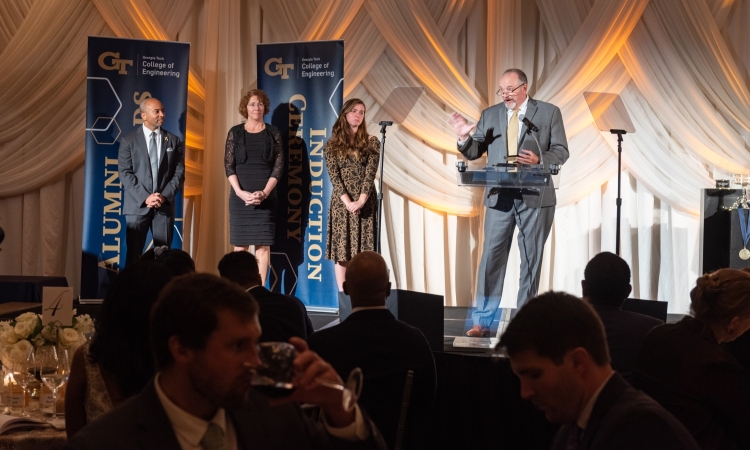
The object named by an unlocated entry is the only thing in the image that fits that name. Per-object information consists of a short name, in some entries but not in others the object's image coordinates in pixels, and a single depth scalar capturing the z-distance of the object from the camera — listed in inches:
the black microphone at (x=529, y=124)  198.9
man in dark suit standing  276.1
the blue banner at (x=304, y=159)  287.9
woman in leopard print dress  263.1
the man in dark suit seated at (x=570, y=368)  67.2
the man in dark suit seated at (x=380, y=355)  119.6
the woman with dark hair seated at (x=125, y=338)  86.0
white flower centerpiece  107.4
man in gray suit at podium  201.3
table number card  116.3
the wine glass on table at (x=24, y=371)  106.7
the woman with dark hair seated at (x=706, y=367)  97.9
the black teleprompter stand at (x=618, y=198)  245.7
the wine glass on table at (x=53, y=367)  105.0
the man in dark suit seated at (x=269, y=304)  139.0
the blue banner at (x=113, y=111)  290.7
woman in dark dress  275.3
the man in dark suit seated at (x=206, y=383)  60.6
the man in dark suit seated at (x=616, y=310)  132.7
